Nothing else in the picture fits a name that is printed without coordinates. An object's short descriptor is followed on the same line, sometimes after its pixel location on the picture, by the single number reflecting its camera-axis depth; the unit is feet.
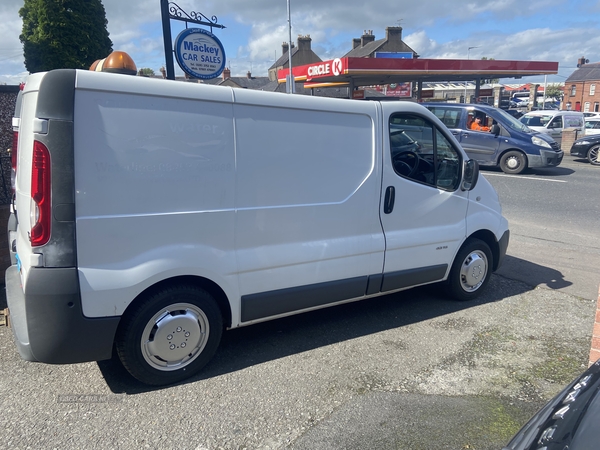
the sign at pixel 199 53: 27.89
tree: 43.34
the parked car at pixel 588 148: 53.31
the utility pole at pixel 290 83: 56.90
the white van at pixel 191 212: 9.09
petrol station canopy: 62.03
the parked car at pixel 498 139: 45.67
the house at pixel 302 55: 168.14
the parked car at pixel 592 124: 68.95
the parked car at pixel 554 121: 63.05
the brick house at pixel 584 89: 220.43
